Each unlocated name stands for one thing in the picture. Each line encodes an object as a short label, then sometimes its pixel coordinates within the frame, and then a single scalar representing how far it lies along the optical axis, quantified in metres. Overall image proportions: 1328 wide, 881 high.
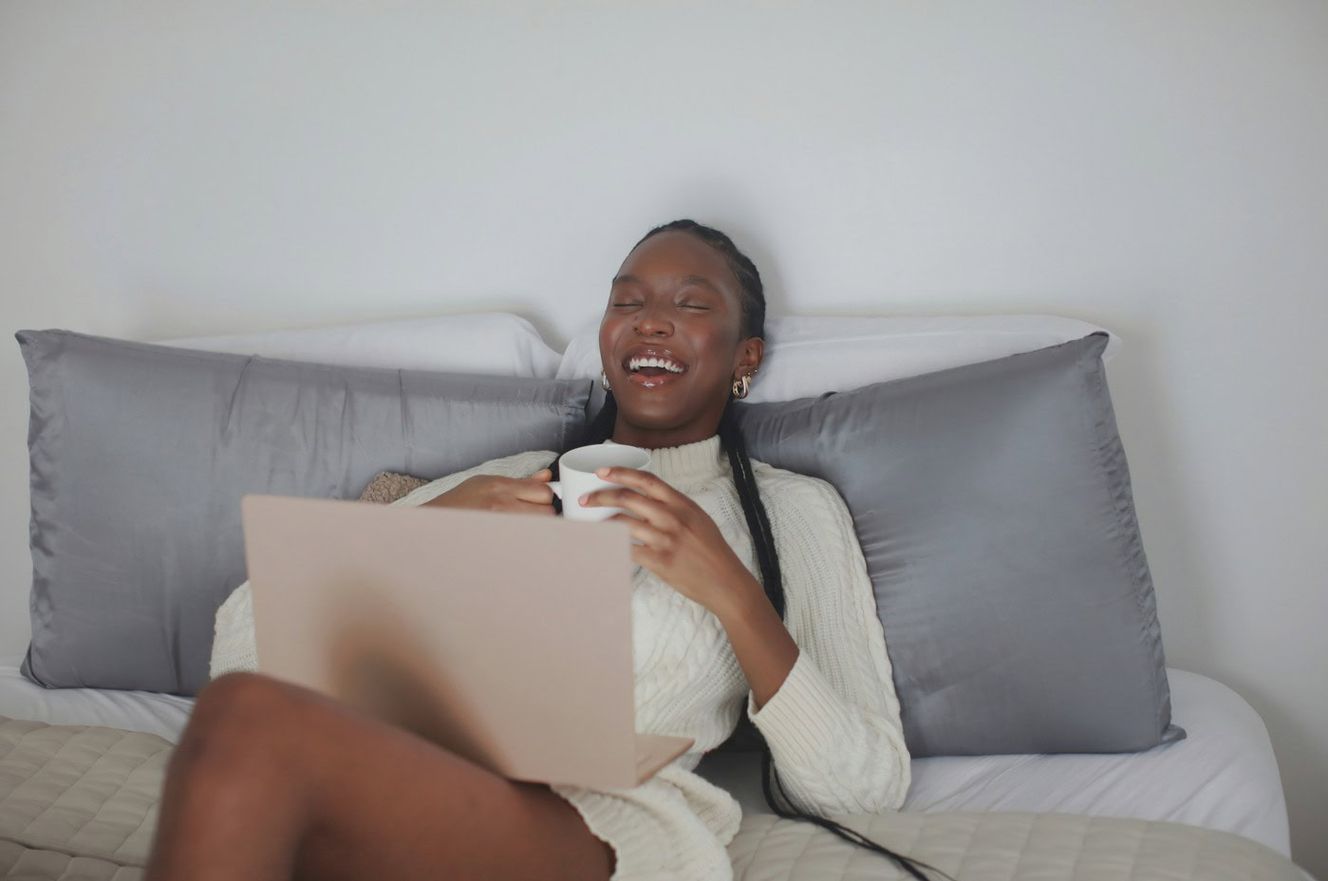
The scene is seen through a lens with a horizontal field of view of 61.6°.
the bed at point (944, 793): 1.26
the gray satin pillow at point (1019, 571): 1.49
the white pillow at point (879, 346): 1.73
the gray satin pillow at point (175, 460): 1.73
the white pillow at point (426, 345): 1.93
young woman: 0.98
